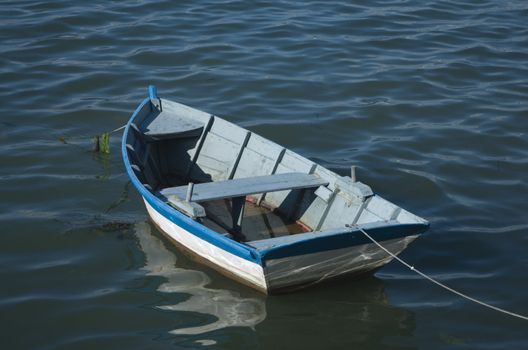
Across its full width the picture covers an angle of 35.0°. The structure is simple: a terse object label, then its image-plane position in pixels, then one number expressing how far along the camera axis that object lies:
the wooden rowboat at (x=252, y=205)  9.14
